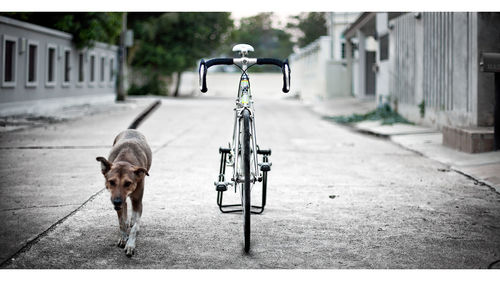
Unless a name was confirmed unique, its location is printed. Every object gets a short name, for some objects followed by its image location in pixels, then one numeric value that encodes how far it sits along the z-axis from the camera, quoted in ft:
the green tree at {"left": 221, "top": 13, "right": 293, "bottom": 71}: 239.30
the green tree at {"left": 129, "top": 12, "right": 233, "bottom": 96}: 157.58
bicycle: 16.99
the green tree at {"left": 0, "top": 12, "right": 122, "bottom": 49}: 93.32
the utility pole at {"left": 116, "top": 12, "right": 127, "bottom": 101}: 115.34
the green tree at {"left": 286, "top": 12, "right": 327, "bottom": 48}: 232.53
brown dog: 15.62
